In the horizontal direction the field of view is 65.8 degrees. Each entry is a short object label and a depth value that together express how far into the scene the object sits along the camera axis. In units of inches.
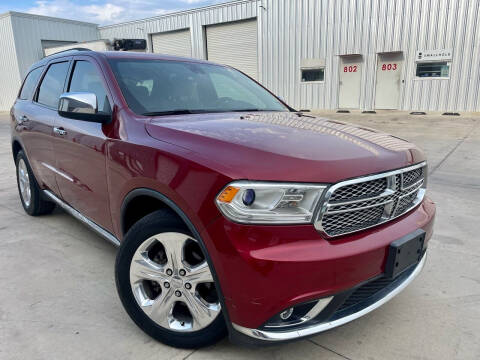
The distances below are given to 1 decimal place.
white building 539.2
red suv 63.7
